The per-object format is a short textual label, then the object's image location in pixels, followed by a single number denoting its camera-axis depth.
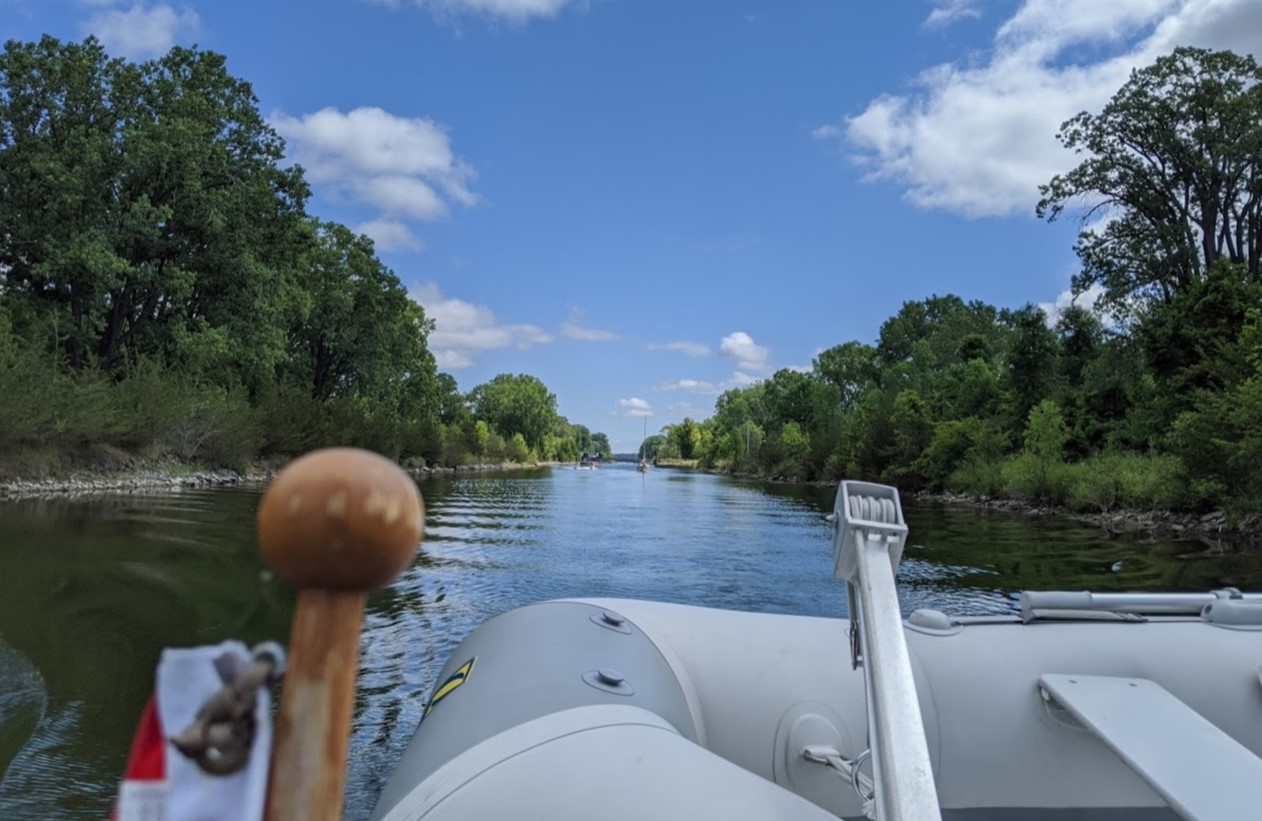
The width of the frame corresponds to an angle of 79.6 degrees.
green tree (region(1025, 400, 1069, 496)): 21.47
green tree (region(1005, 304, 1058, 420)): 26.92
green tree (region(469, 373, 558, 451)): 84.56
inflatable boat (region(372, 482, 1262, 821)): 1.20
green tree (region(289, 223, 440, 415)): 32.09
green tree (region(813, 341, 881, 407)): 62.84
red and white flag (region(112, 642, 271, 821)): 0.37
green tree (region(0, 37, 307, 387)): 20.11
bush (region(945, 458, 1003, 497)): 22.92
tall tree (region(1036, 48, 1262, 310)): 23.12
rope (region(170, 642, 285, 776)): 0.37
